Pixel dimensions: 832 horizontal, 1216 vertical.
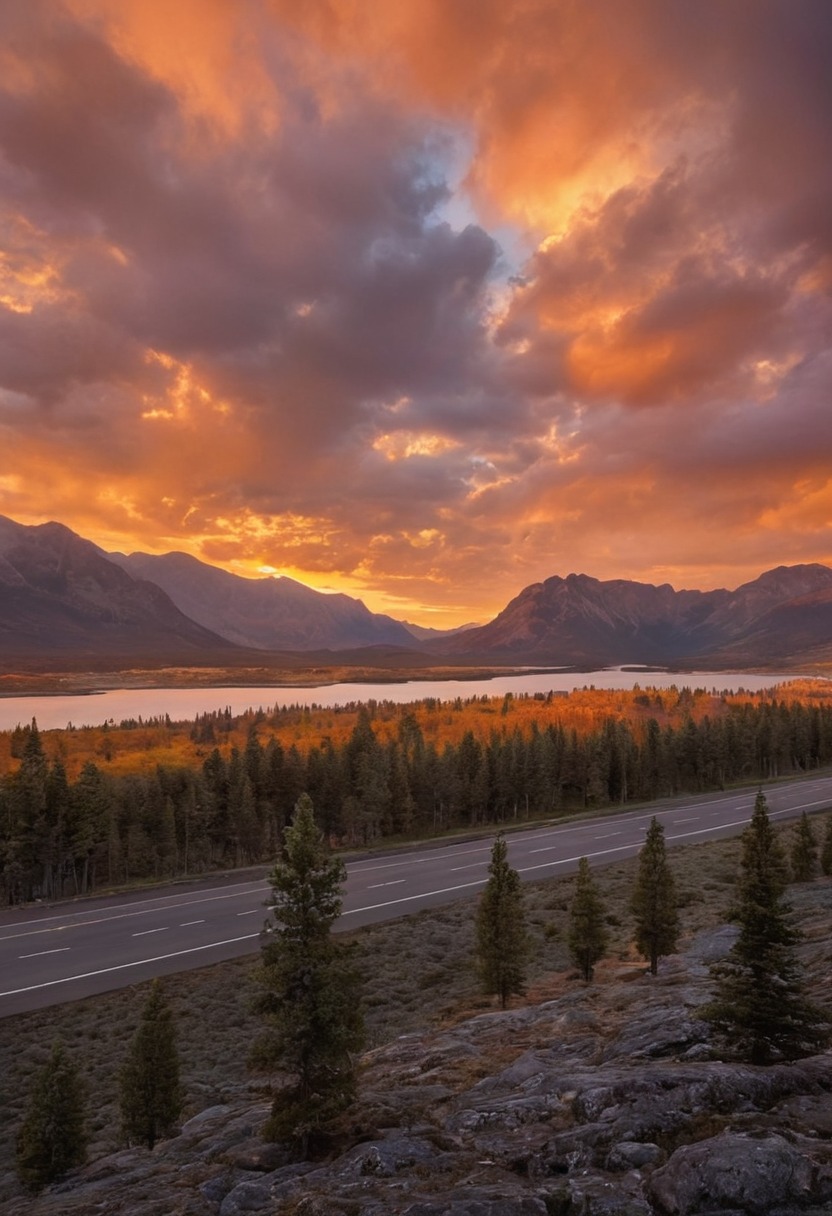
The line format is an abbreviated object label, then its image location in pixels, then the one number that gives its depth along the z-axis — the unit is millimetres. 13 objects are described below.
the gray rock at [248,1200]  13688
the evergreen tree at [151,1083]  21234
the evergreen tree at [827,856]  46434
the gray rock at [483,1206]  11289
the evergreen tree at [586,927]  31656
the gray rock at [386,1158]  14289
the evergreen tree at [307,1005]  16859
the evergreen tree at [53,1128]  19375
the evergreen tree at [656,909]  31281
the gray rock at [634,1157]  12148
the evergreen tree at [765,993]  15000
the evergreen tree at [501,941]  29719
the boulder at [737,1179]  10219
